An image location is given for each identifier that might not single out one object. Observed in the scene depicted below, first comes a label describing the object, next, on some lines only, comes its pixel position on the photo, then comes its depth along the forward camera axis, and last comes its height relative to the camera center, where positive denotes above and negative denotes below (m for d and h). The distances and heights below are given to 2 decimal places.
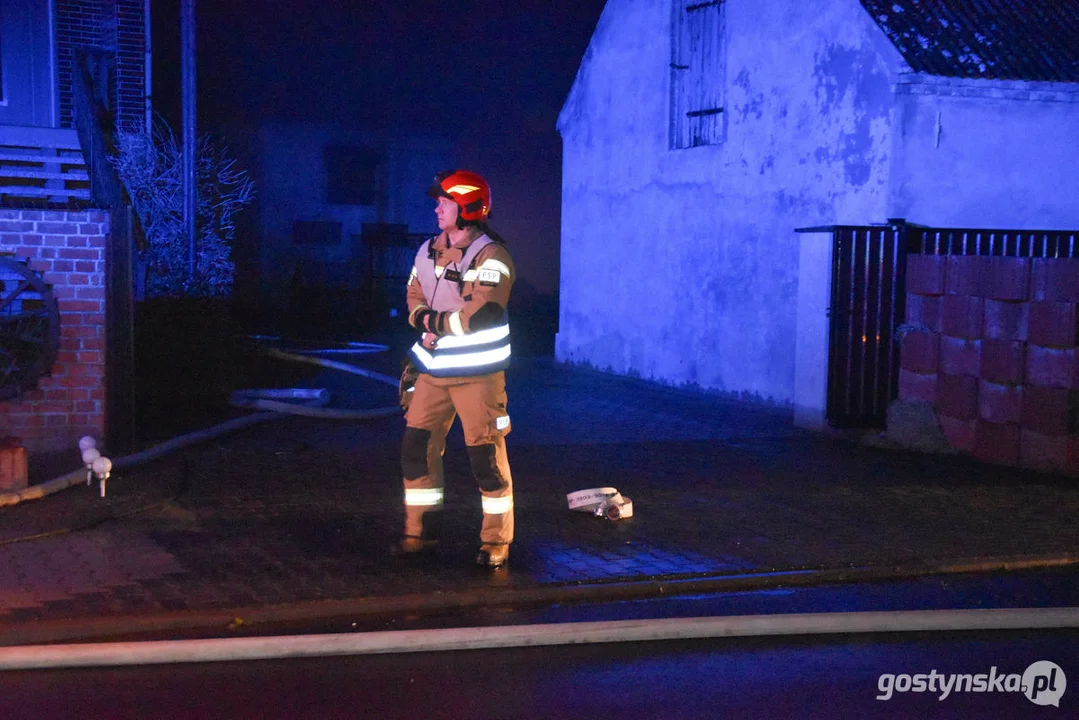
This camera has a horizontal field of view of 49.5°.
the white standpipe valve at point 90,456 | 7.45 -1.23
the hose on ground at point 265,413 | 7.65 -1.36
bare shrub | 15.18 +0.69
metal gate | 10.73 -0.39
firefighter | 6.01 -0.47
